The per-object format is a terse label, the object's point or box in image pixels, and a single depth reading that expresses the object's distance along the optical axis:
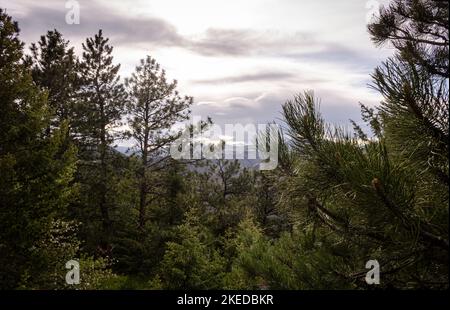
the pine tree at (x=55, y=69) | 17.36
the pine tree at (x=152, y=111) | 20.03
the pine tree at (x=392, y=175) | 3.26
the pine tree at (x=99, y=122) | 19.55
